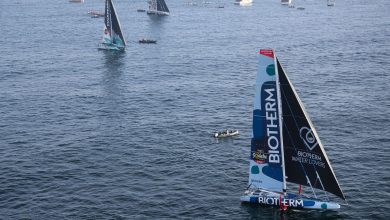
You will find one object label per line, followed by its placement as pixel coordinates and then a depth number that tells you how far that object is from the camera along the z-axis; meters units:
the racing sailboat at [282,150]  72.94
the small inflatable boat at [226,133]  110.69
